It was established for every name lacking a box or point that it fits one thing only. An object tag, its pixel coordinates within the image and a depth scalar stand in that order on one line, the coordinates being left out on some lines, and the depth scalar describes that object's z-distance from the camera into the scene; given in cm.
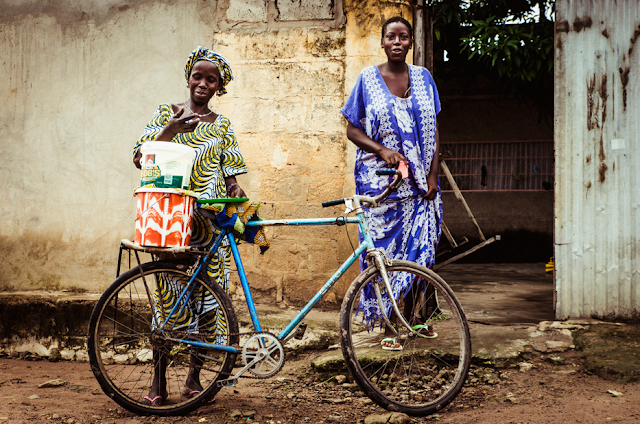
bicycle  258
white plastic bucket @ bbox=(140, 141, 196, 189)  251
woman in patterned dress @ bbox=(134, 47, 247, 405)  278
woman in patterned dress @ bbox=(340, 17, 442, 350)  326
